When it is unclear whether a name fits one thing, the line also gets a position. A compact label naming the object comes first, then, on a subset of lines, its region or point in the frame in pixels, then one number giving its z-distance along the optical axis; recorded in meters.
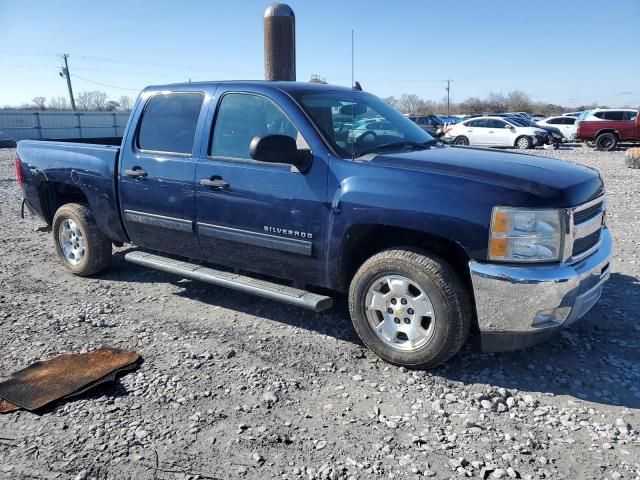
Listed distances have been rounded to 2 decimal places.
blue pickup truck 3.29
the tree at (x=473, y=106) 82.00
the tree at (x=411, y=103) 66.19
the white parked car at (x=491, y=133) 23.86
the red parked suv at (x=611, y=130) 23.58
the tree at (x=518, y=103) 77.57
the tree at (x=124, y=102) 60.75
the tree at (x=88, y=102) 67.12
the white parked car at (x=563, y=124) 28.34
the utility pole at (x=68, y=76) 56.12
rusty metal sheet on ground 3.38
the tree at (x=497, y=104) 78.24
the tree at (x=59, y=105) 65.91
